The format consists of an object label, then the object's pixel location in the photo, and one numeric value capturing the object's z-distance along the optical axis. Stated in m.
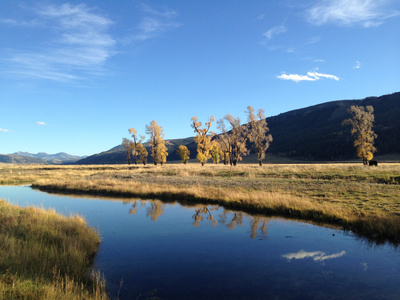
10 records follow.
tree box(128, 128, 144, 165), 75.12
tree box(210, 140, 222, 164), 103.66
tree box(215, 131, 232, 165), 58.86
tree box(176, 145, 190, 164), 99.94
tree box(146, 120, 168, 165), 68.19
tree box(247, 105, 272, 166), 55.59
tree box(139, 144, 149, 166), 76.04
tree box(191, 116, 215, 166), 61.38
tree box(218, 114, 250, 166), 56.69
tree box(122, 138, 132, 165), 77.06
